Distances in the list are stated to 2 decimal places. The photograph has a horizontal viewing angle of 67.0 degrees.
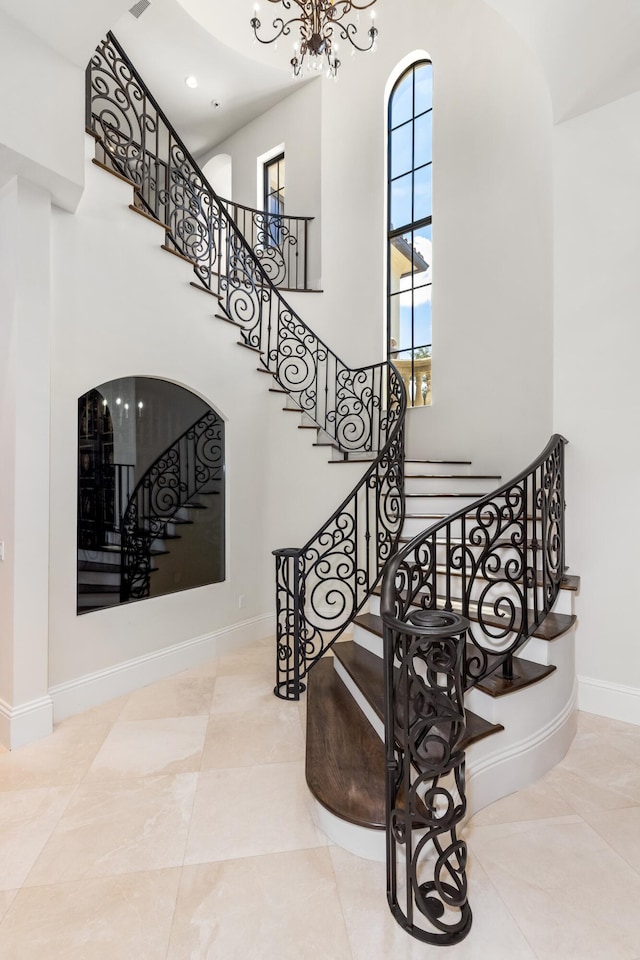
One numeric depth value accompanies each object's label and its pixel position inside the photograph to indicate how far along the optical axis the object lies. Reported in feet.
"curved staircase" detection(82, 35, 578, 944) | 5.21
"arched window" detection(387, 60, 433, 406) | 18.49
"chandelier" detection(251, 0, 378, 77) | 13.46
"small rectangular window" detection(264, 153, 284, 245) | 23.06
